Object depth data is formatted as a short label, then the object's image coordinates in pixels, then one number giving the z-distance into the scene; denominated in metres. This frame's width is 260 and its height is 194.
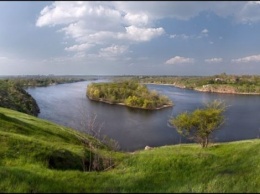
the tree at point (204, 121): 23.34
